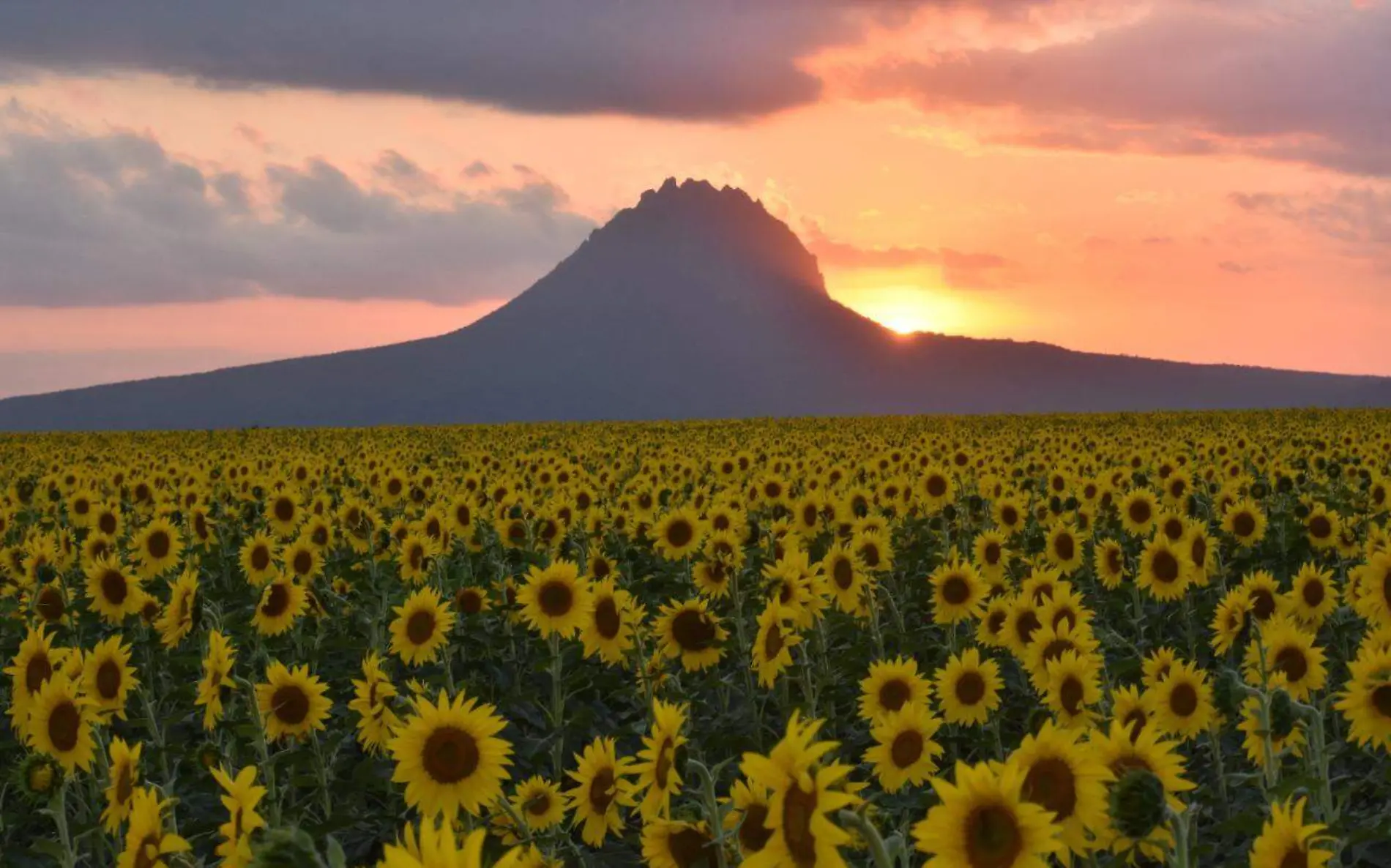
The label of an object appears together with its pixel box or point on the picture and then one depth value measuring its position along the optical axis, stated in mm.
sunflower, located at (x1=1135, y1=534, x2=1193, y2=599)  11219
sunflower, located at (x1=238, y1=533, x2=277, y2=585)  12203
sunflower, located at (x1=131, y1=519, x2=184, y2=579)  12773
